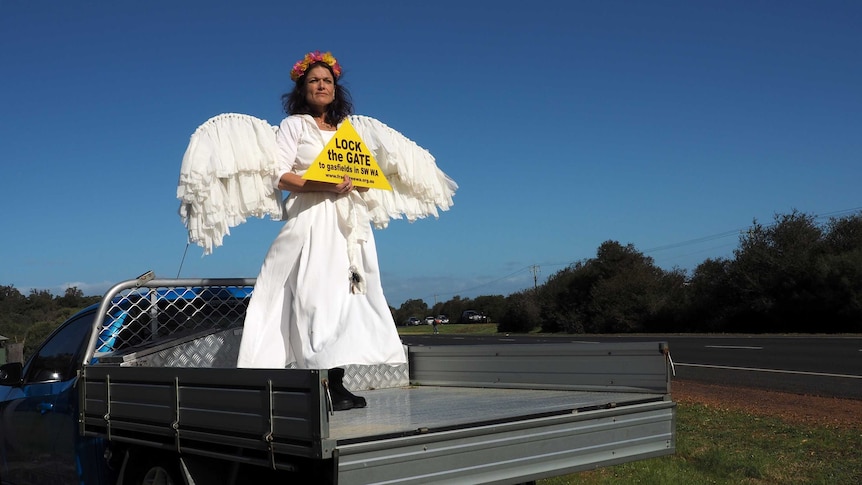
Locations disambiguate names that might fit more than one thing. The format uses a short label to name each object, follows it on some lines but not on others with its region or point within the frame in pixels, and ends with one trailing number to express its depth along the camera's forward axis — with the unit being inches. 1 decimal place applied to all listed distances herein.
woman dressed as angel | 198.2
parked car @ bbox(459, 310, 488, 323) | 3570.4
